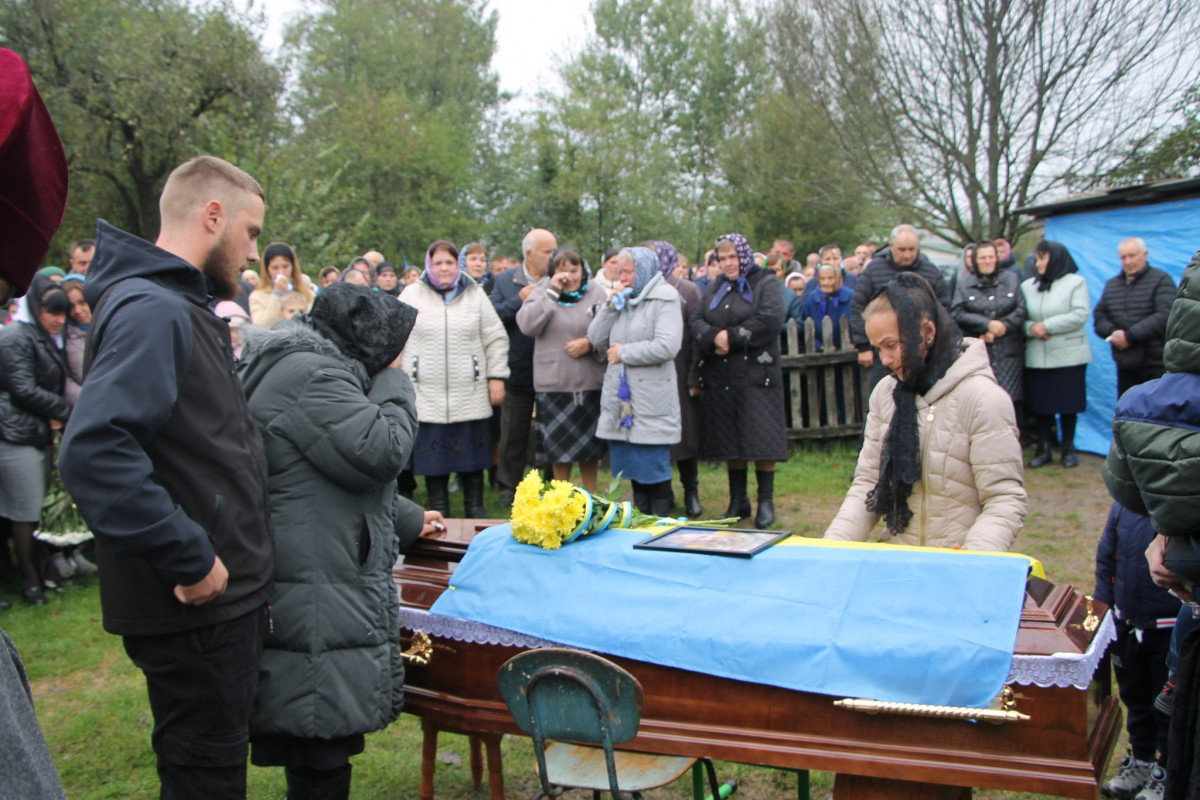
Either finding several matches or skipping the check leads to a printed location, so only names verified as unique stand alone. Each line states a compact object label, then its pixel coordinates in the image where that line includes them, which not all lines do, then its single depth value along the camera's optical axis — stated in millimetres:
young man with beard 2020
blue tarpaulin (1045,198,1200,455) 7922
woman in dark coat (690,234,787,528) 6449
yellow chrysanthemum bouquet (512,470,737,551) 2879
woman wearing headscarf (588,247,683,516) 5902
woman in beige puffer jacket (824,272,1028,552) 2938
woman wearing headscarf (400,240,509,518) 6320
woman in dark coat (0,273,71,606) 5414
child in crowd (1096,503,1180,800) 3031
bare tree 10555
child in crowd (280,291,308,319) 6020
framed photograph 2689
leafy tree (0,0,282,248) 14680
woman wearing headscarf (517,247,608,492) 6414
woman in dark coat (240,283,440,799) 2465
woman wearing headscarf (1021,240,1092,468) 7926
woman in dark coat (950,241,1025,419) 7969
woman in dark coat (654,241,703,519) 6793
